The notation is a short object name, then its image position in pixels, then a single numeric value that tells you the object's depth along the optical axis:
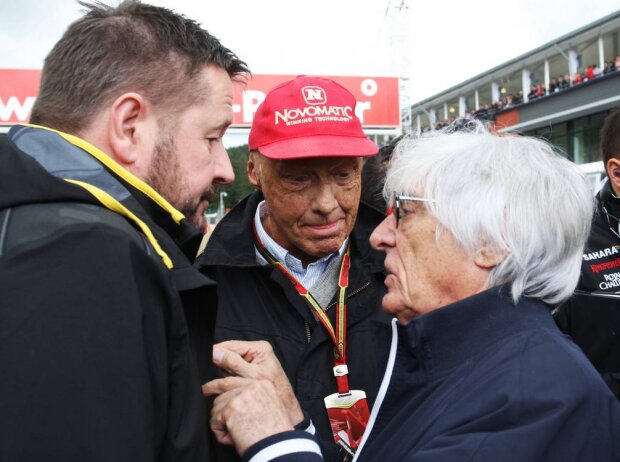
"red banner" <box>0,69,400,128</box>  13.64
